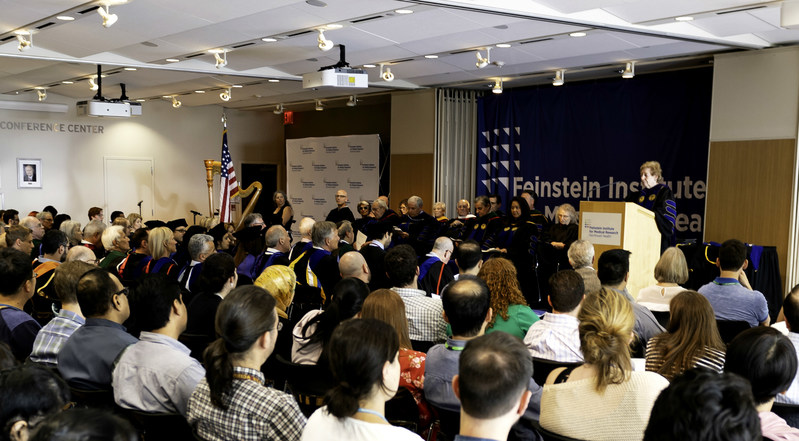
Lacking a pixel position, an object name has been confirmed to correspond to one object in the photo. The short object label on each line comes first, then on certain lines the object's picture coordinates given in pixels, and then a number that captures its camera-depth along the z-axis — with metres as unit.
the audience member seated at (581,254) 5.25
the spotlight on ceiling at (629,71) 8.72
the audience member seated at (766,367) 2.23
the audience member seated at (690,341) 3.02
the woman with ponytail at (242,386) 2.24
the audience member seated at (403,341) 3.08
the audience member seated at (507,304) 3.95
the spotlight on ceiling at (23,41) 7.36
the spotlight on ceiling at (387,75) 8.97
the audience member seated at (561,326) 3.39
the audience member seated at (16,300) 3.65
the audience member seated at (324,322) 3.44
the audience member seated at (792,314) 3.13
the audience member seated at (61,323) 3.36
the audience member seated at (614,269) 4.41
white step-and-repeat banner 13.13
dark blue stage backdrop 9.17
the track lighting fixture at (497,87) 10.19
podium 6.61
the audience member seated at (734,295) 4.43
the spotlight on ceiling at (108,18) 5.88
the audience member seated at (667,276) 4.87
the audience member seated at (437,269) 5.75
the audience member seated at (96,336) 2.98
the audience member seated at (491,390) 1.75
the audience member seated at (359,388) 1.96
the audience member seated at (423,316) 3.96
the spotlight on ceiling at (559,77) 9.44
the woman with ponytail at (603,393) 2.36
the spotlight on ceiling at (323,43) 6.95
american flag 13.21
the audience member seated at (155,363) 2.68
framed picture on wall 13.77
